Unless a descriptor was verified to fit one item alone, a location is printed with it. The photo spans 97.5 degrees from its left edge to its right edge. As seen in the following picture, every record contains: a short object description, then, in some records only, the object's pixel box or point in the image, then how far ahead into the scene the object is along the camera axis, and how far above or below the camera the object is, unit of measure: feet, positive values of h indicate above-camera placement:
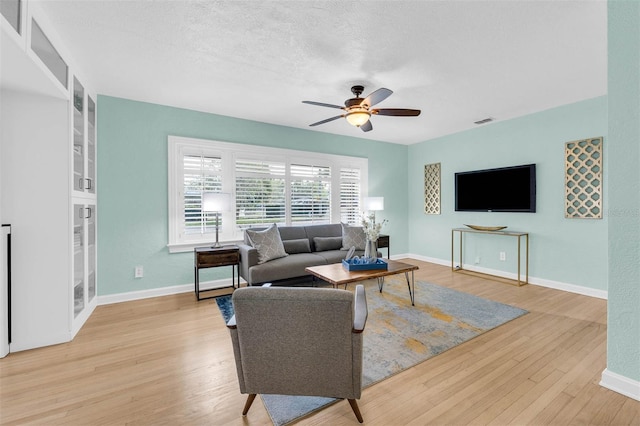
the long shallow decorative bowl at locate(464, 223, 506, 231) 14.71 -0.85
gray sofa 11.62 -2.08
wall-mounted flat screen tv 14.01 +1.21
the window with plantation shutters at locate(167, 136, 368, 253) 12.85 +1.30
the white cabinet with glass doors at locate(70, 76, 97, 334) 8.89 +0.39
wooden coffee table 9.41 -2.23
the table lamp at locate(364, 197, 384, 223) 17.16 +0.51
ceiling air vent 14.62 +4.88
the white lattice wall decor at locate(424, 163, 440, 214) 18.75 +1.58
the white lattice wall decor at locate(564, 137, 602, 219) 11.73 +1.44
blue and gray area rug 5.71 -3.70
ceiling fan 9.37 +3.48
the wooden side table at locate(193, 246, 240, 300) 11.66 -2.00
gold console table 13.65 -1.43
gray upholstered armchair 4.38 -2.17
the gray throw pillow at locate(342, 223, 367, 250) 14.60 -1.39
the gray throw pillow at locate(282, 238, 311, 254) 13.93 -1.75
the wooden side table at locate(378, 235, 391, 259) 16.58 -1.75
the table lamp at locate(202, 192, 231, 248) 12.03 +0.42
